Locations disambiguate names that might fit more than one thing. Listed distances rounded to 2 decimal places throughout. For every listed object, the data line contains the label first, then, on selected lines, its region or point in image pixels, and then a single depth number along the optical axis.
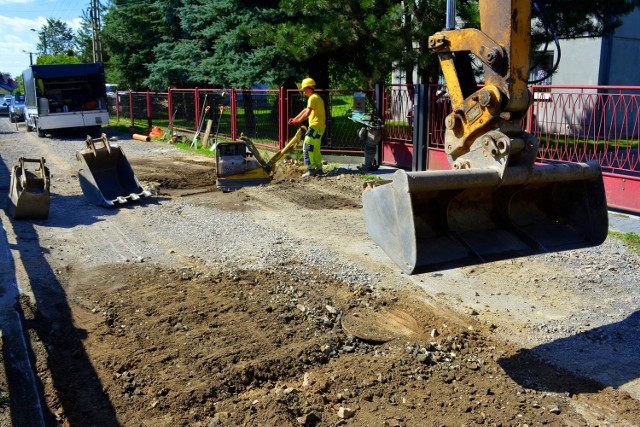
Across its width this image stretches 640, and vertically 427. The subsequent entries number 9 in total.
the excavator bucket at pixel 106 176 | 10.39
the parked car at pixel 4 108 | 48.82
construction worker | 12.44
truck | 23.53
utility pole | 39.06
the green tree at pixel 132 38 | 26.86
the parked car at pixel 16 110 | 34.69
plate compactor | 11.84
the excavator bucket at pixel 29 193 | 9.08
